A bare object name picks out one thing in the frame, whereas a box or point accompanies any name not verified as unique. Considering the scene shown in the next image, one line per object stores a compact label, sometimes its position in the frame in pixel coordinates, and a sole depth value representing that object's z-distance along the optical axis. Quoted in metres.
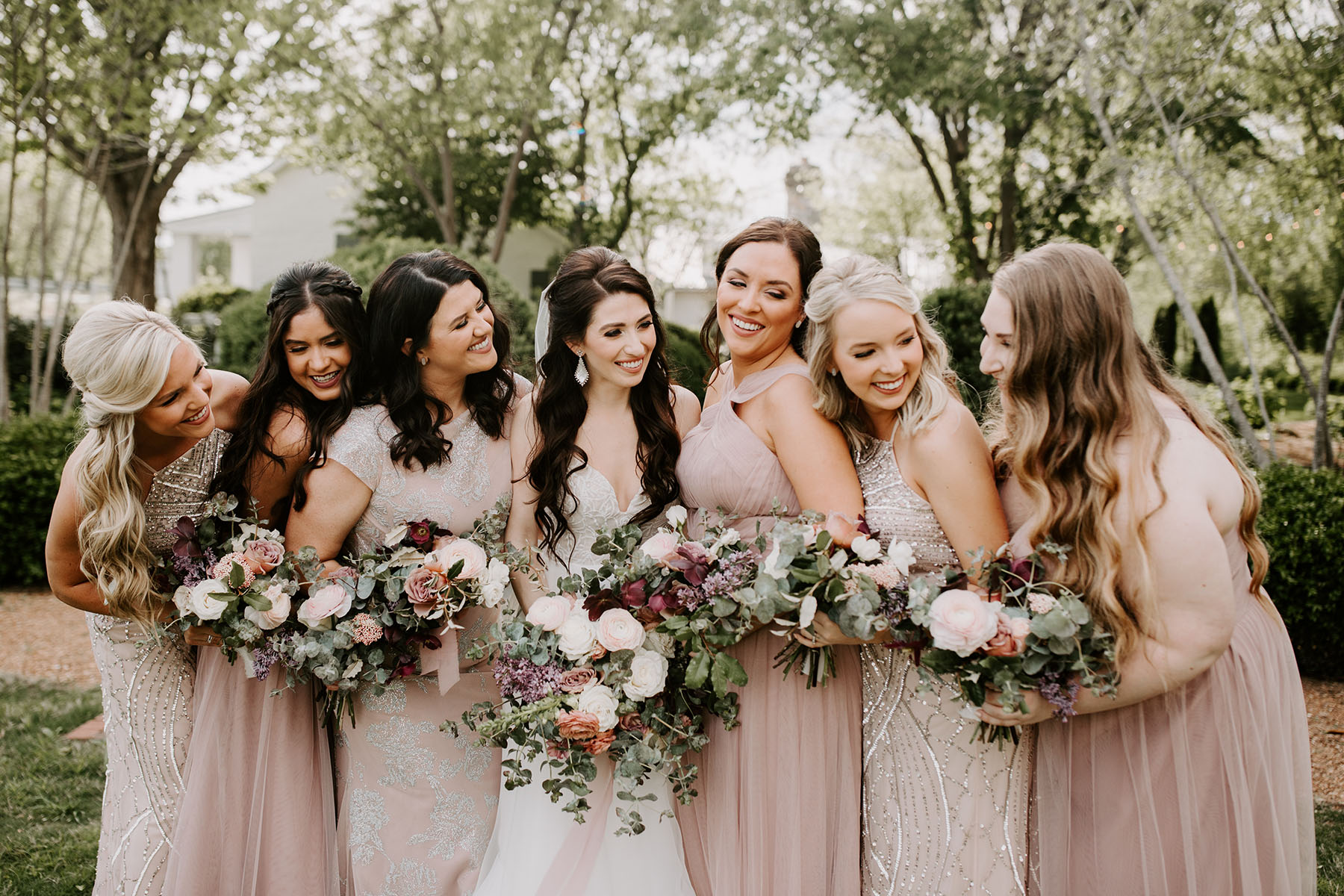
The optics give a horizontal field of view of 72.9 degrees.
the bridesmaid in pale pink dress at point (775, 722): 3.29
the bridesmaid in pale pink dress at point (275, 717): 3.66
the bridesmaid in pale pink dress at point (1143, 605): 2.75
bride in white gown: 3.64
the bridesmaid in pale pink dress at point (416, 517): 3.75
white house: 27.41
